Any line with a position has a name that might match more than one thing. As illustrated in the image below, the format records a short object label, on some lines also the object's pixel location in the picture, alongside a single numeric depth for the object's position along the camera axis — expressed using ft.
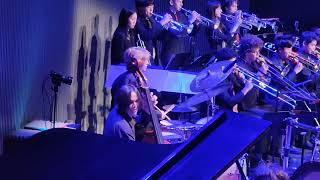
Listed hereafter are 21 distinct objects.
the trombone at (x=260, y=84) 22.09
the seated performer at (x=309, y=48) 30.55
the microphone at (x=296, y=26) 41.39
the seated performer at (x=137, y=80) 16.93
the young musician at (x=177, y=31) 28.45
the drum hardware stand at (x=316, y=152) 21.39
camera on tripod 21.03
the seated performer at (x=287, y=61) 27.14
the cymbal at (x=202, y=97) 18.70
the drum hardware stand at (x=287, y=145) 19.45
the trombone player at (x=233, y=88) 21.62
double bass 16.21
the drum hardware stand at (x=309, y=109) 20.48
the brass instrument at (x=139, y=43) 26.40
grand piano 9.45
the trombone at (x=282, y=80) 20.77
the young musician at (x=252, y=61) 22.74
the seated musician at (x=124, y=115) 15.67
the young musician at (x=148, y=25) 26.81
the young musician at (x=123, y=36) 24.71
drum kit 18.26
